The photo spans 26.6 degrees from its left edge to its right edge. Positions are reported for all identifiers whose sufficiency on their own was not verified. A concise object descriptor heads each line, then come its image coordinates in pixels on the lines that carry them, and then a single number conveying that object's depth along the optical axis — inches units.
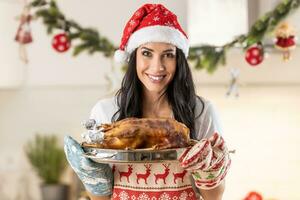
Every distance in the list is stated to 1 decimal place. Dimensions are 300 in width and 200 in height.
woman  81.1
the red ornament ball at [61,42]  154.8
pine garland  141.2
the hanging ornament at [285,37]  142.0
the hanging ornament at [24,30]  167.1
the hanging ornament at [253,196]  152.6
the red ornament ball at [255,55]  143.8
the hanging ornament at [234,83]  153.3
